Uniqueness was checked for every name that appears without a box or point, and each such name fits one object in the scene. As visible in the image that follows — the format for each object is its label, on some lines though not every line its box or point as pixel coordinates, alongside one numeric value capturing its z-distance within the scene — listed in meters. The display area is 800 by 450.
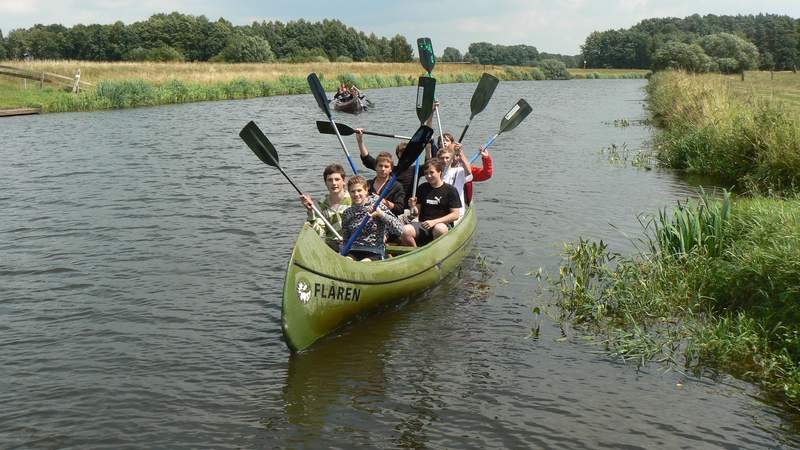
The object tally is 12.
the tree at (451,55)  172.00
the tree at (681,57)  53.19
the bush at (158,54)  72.56
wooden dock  27.06
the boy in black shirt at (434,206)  8.91
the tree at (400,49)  109.62
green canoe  6.26
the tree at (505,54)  165.38
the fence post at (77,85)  32.81
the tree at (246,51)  71.06
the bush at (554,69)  93.06
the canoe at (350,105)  32.31
